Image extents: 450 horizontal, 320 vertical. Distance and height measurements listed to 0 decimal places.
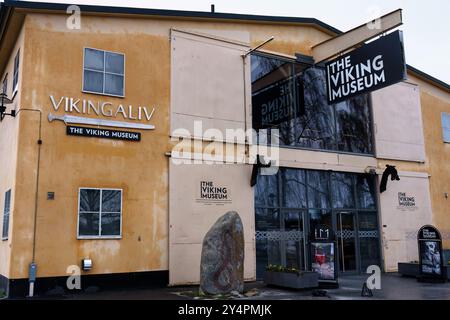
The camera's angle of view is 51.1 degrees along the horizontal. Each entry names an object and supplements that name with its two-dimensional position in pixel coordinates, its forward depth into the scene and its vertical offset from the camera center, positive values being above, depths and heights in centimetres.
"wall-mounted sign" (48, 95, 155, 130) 1273 +350
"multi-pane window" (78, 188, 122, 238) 1254 +69
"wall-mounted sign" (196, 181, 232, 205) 1443 +132
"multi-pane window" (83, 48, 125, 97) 1330 +471
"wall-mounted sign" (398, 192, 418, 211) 1920 +129
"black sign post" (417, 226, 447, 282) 1412 -69
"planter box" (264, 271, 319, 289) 1257 -119
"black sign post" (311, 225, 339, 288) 1318 -59
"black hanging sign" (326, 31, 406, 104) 1321 +489
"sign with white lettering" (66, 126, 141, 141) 1276 +290
